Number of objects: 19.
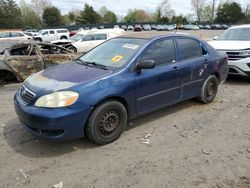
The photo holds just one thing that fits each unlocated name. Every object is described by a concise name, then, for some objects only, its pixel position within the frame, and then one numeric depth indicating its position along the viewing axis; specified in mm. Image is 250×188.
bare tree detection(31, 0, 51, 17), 64554
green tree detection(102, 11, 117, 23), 71650
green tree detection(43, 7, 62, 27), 52545
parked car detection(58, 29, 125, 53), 12377
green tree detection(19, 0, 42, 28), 54273
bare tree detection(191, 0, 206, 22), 76563
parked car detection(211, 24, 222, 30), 54947
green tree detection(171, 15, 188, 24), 69837
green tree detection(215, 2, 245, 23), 63557
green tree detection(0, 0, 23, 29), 47893
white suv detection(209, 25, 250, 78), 5850
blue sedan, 2799
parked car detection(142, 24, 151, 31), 49341
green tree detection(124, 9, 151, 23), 86118
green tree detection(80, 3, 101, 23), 57671
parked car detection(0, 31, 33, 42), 17909
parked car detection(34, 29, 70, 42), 21870
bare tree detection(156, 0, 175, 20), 76848
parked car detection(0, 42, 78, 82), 5871
